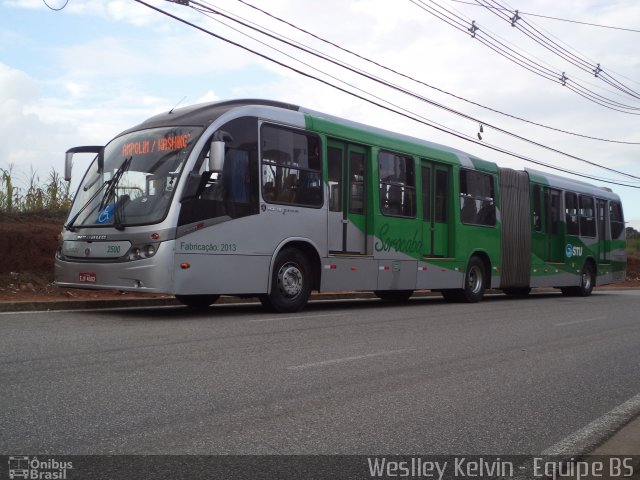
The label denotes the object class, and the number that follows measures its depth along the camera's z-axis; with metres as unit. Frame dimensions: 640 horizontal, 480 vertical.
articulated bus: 10.46
